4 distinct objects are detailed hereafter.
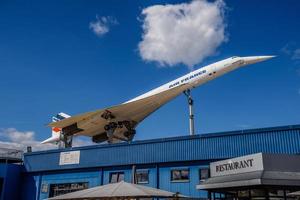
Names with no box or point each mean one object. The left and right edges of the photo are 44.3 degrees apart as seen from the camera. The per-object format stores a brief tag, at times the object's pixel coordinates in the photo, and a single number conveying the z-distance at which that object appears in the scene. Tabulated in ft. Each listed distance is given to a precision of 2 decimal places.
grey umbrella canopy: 45.57
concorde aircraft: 129.59
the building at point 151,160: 81.51
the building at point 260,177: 49.67
